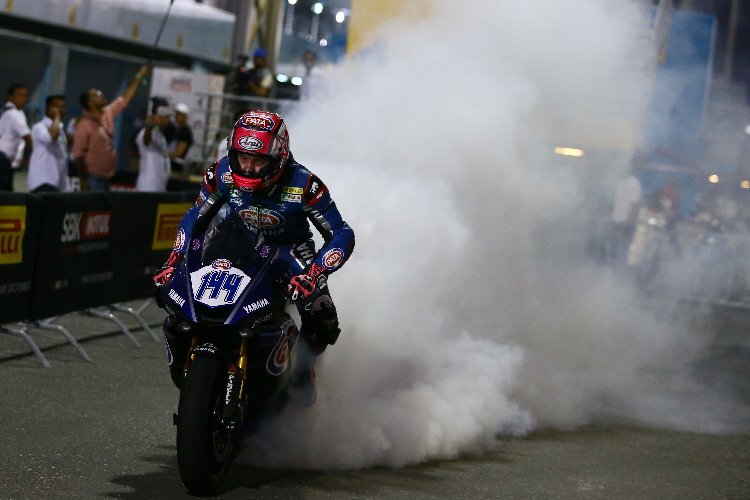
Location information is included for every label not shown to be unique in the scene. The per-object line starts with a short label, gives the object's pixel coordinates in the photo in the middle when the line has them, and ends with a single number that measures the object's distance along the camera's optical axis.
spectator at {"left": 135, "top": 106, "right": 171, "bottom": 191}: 16.92
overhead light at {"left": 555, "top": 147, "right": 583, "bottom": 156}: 11.40
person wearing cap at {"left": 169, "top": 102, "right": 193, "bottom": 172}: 19.16
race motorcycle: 6.08
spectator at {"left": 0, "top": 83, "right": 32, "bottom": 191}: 14.24
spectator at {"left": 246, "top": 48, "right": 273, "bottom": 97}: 20.66
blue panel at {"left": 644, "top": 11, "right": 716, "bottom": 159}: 18.55
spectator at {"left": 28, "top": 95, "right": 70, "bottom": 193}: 14.17
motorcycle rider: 6.66
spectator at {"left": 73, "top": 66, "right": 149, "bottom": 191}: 15.37
